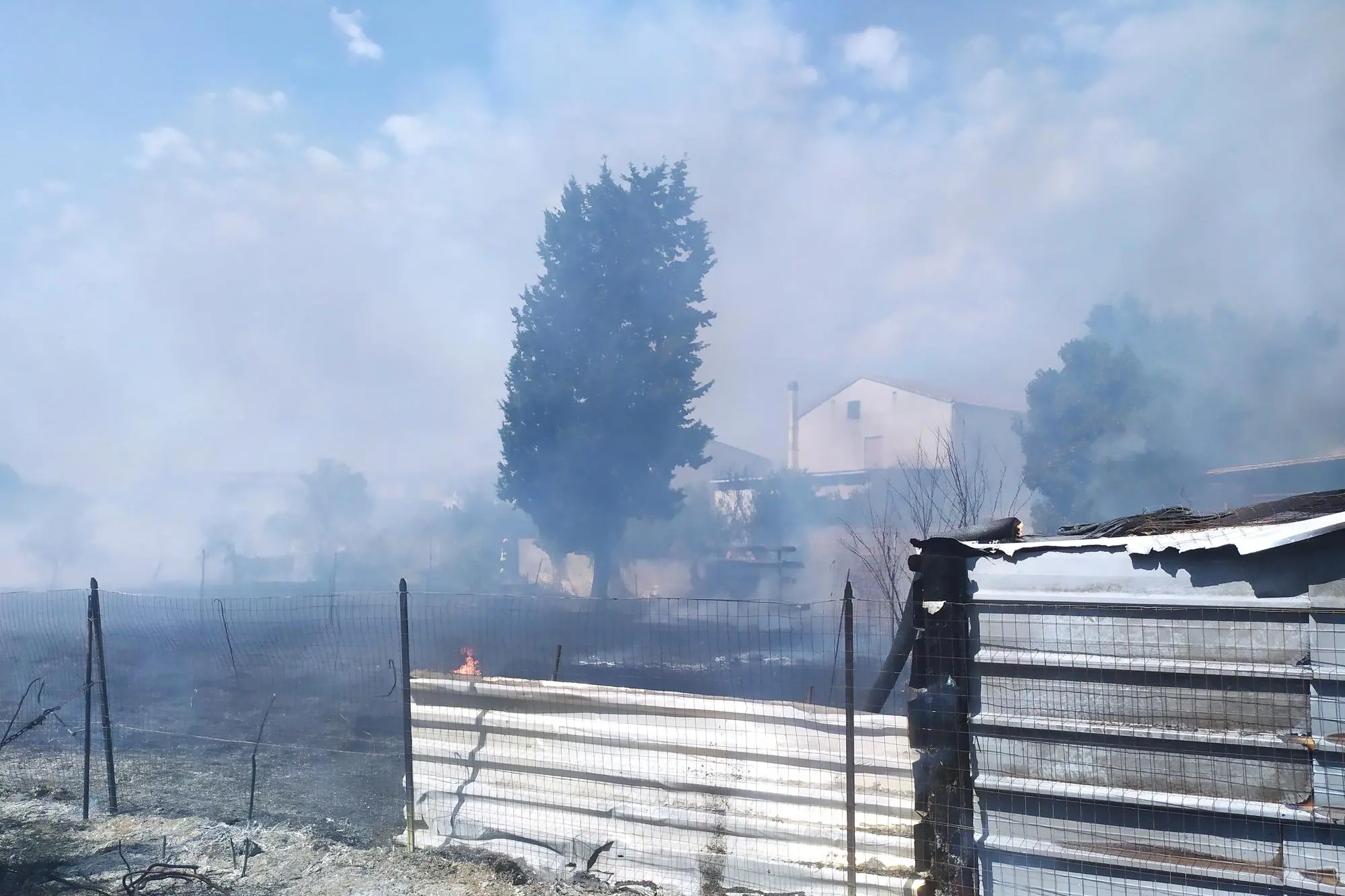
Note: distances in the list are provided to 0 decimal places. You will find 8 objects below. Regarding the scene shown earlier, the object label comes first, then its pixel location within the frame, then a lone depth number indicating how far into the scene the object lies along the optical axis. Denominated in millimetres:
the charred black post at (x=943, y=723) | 3816
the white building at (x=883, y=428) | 28406
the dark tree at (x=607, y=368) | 25422
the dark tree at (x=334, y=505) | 36812
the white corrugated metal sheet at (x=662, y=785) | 4254
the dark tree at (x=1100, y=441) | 19453
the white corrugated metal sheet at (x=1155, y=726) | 3209
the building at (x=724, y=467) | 32688
